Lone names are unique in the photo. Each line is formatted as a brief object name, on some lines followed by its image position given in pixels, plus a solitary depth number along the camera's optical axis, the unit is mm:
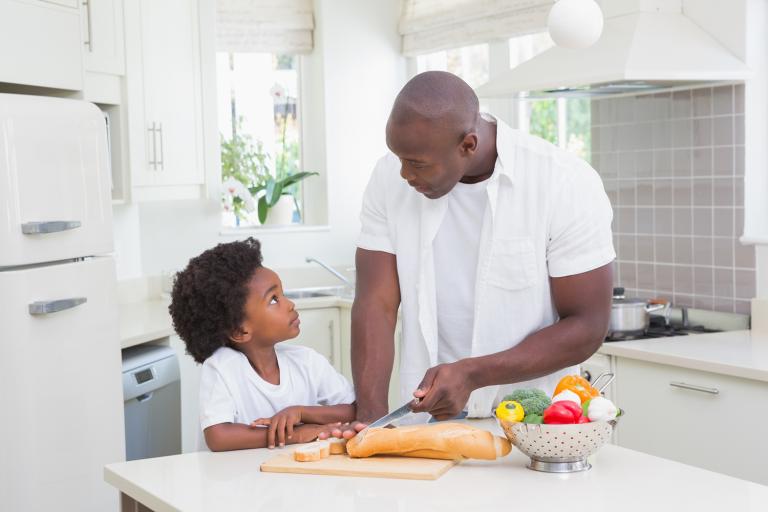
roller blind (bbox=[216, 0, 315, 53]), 4676
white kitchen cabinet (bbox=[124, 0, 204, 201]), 3916
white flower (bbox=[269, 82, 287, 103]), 4836
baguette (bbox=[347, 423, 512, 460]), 1608
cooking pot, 3330
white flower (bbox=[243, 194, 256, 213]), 4613
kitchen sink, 4598
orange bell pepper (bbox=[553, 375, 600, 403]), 1590
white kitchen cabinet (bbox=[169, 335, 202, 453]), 3727
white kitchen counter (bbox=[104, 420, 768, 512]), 1432
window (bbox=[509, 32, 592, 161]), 3980
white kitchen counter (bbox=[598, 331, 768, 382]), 2736
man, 1722
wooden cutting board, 1575
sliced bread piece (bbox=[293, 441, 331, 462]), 1664
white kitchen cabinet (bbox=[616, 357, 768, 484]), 2754
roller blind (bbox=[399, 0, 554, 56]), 4152
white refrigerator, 2641
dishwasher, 3271
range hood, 3016
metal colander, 1527
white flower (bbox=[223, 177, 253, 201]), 4578
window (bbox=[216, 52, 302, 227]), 4766
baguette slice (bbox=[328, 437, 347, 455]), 1716
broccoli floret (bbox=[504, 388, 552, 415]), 1573
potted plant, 4629
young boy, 1966
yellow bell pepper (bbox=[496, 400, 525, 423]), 1569
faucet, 4301
